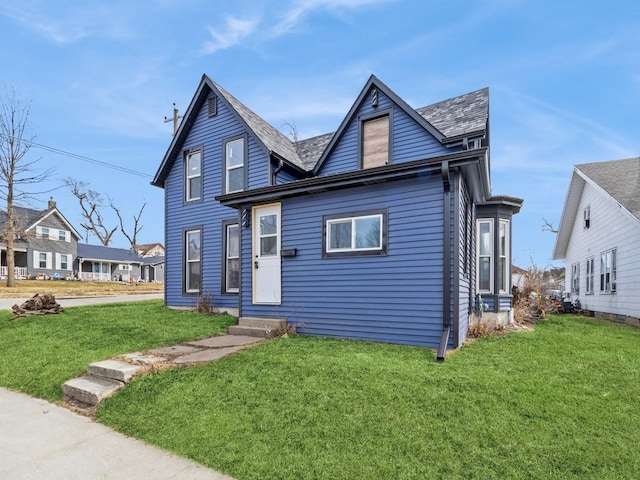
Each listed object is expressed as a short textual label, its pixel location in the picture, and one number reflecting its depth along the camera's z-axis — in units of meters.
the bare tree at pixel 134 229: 45.91
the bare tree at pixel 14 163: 20.62
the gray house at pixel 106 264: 37.84
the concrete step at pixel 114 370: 4.70
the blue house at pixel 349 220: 6.03
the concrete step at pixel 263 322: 7.32
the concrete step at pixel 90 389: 4.39
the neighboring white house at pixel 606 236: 10.83
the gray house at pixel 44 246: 31.39
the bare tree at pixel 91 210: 42.53
